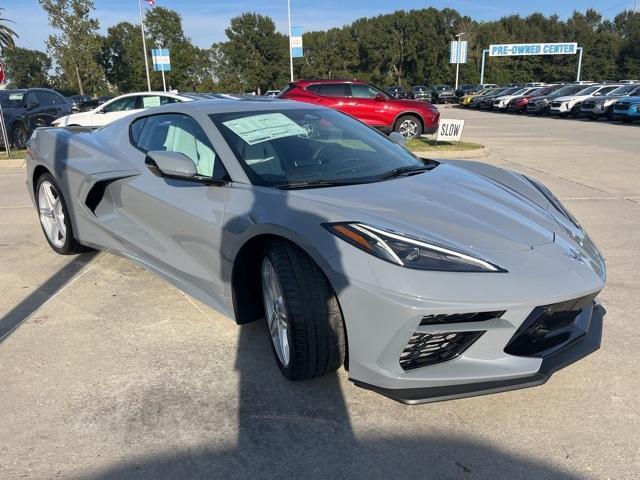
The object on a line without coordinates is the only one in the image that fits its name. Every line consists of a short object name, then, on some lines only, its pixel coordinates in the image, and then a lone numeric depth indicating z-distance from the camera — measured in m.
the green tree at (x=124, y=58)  76.62
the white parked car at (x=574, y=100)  26.45
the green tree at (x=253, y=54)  81.25
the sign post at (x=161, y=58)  41.00
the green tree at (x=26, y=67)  98.21
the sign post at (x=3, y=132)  11.35
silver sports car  2.18
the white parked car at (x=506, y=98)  33.94
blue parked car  20.55
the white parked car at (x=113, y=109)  11.86
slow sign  11.59
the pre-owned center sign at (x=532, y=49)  60.38
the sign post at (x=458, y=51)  62.84
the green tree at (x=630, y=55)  76.00
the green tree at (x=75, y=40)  47.67
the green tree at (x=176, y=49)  72.25
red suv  14.00
